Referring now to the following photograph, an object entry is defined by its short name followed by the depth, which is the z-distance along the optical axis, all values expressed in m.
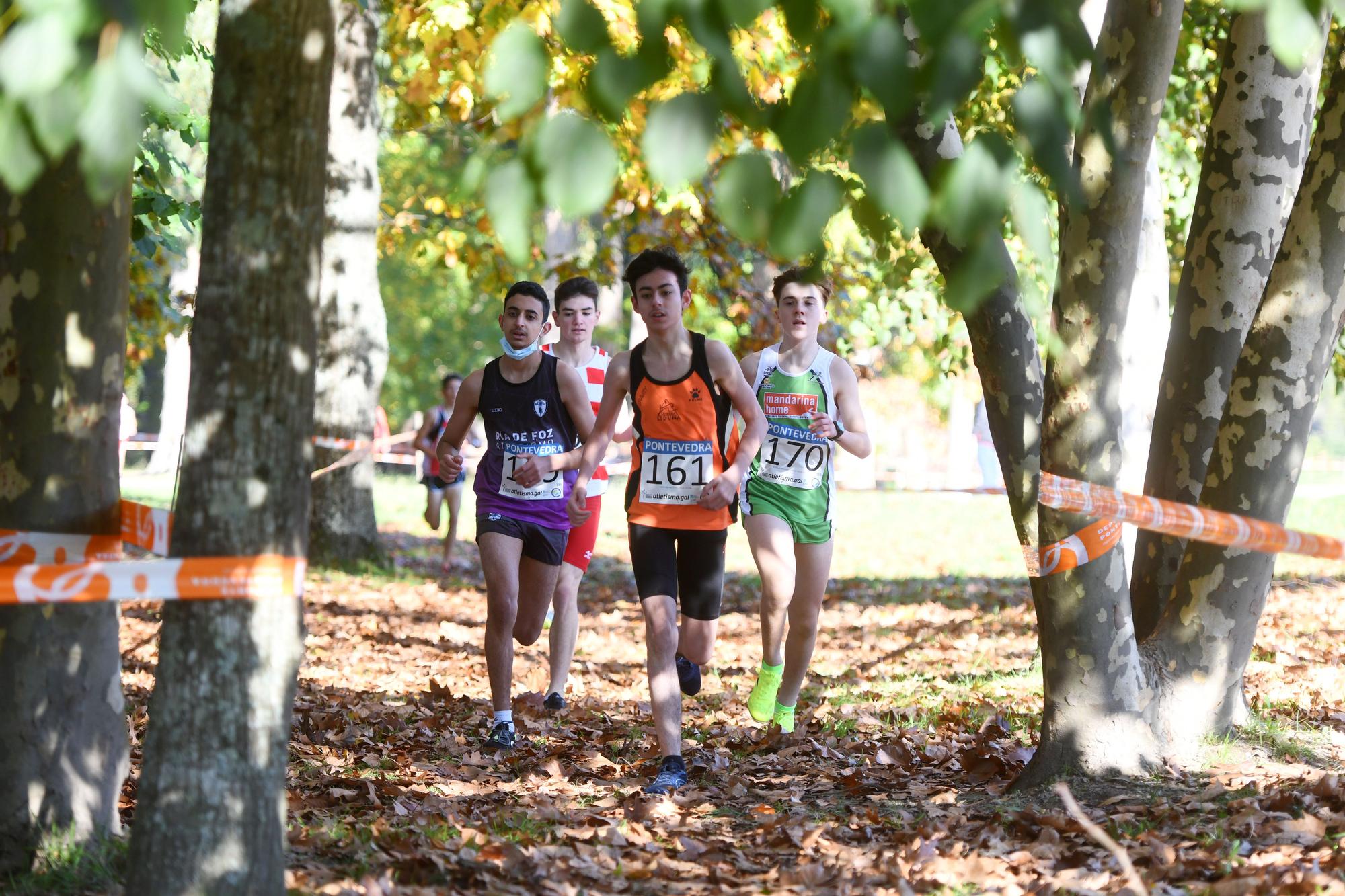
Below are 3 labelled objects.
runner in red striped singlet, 14.69
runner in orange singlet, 11.45
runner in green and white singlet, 13.09
